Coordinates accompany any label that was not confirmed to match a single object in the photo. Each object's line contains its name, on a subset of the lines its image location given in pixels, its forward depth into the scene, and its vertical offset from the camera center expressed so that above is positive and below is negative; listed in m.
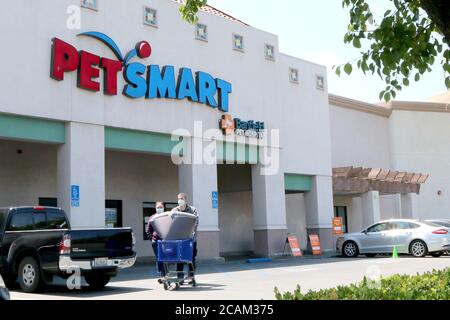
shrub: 6.48 -0.85
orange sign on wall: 29.61 -0.54
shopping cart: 13.52 -0.77
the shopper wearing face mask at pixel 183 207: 14.49 +0.27
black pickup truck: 12.75 -0.58
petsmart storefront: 18.67 +3.54
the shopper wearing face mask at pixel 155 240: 14.33 -0.47
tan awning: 31.58 +1.77
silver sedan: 23.36 -1.02
